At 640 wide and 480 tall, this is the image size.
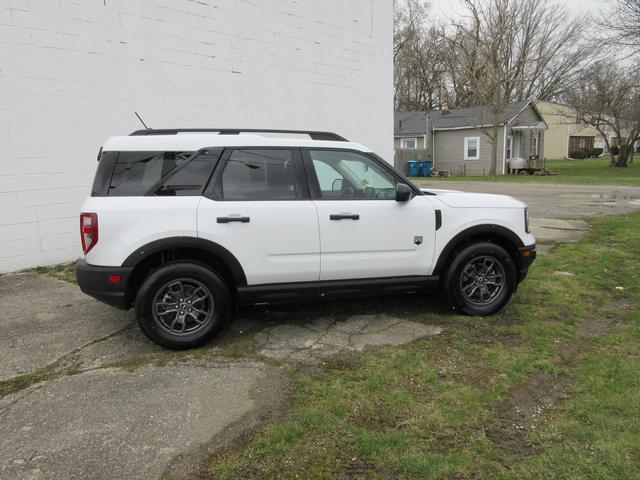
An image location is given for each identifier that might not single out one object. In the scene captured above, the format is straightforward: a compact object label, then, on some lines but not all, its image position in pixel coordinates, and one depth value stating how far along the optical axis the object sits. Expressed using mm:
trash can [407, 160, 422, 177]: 29859
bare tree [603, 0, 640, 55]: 20953
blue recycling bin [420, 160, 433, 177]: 30375
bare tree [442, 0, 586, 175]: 27344
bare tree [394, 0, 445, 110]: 42938
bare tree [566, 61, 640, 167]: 29547
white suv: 3955
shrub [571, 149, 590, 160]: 53438
